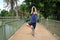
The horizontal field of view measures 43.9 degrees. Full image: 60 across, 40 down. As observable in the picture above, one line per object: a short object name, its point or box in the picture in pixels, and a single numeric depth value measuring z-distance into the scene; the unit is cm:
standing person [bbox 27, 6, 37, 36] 573
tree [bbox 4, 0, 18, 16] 2654
